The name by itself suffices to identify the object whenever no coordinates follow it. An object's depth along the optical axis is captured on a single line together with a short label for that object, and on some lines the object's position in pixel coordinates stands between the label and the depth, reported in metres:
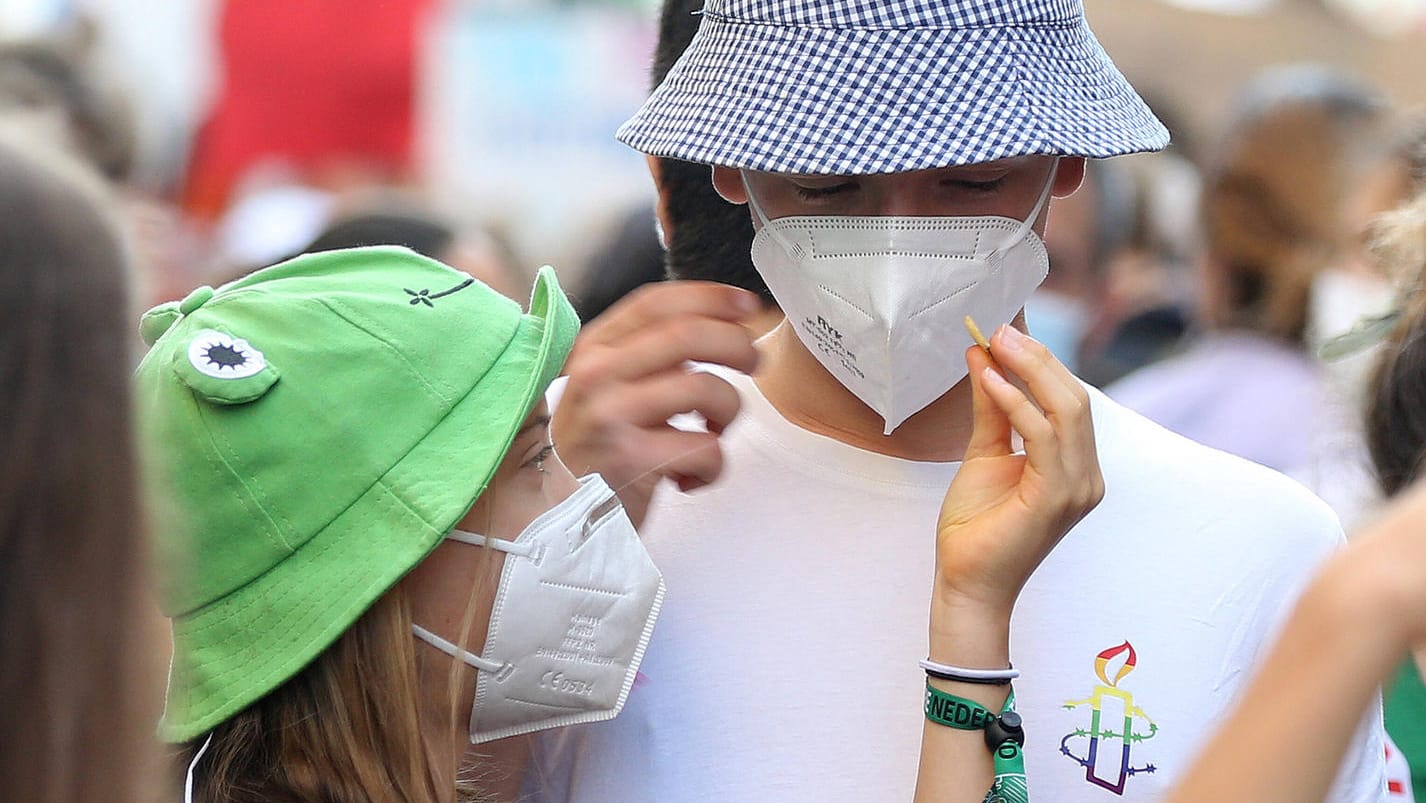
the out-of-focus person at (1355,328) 5.38
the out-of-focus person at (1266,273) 9.23
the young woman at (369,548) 3.80
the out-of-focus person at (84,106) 8.79
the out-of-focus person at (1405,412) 5.00
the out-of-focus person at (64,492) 2.53
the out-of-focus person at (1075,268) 11.87
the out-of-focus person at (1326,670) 2.34
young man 4.04
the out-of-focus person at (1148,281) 12.41
